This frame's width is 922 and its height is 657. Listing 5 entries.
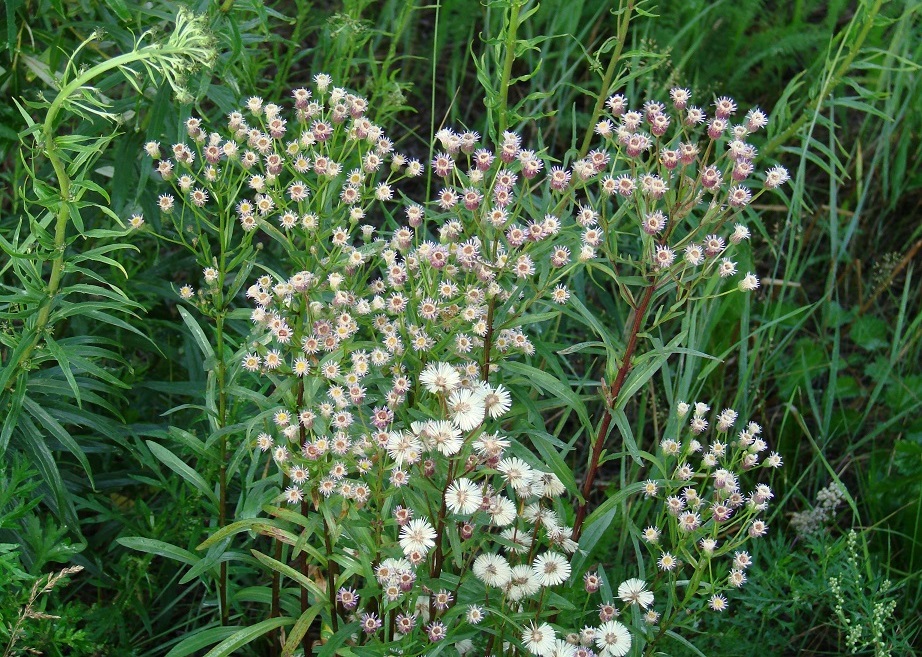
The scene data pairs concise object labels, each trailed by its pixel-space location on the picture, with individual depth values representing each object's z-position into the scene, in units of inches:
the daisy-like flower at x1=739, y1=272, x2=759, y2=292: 94.0
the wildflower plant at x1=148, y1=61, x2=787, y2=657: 89.4
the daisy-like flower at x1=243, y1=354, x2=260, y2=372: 92.2
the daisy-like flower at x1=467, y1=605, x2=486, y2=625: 89.8
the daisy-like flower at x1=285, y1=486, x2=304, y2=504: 91.6
